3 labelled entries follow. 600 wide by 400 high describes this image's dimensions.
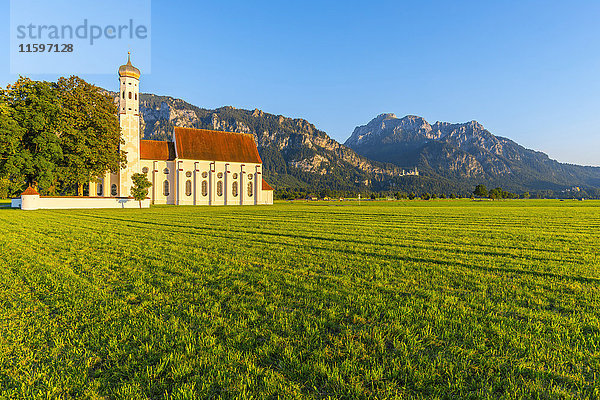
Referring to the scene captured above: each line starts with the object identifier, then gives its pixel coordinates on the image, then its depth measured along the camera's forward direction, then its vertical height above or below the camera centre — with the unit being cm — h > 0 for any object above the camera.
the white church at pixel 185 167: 4947 +573
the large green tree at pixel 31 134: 3038 +672
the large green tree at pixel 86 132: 3594 +847
